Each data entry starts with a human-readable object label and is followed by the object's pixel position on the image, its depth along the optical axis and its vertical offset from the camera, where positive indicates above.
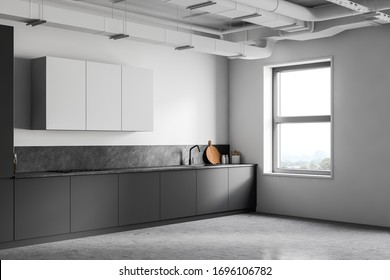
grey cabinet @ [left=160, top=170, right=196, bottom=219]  7.84 -0.78
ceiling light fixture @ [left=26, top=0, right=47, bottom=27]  5.80 +1.35
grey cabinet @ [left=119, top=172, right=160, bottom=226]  7.35 -0.78
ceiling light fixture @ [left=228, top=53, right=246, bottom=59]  8.11 +1.33
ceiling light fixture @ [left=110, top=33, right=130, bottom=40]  6.51 +1.33
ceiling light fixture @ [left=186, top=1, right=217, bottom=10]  6.02 +1.59
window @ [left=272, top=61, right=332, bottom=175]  8.61 +0.39
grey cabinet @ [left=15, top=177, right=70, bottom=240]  6.27 -0.78
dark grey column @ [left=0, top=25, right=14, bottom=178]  6.11 +0.50
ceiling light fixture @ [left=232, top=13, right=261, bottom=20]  6.55 +1.58
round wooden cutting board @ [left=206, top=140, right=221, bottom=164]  9.22 -0.21
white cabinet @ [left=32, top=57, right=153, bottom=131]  6.86 +0.65
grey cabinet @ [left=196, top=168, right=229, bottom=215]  8.35 -0.78
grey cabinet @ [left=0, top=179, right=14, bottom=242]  6.12 -0.78
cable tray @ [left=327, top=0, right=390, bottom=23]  6.08 +1.59
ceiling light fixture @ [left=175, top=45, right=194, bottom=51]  7.15 +1.30
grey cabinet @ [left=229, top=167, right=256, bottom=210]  8.91 -0.78
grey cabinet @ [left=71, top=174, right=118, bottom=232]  6.79 -0.78
